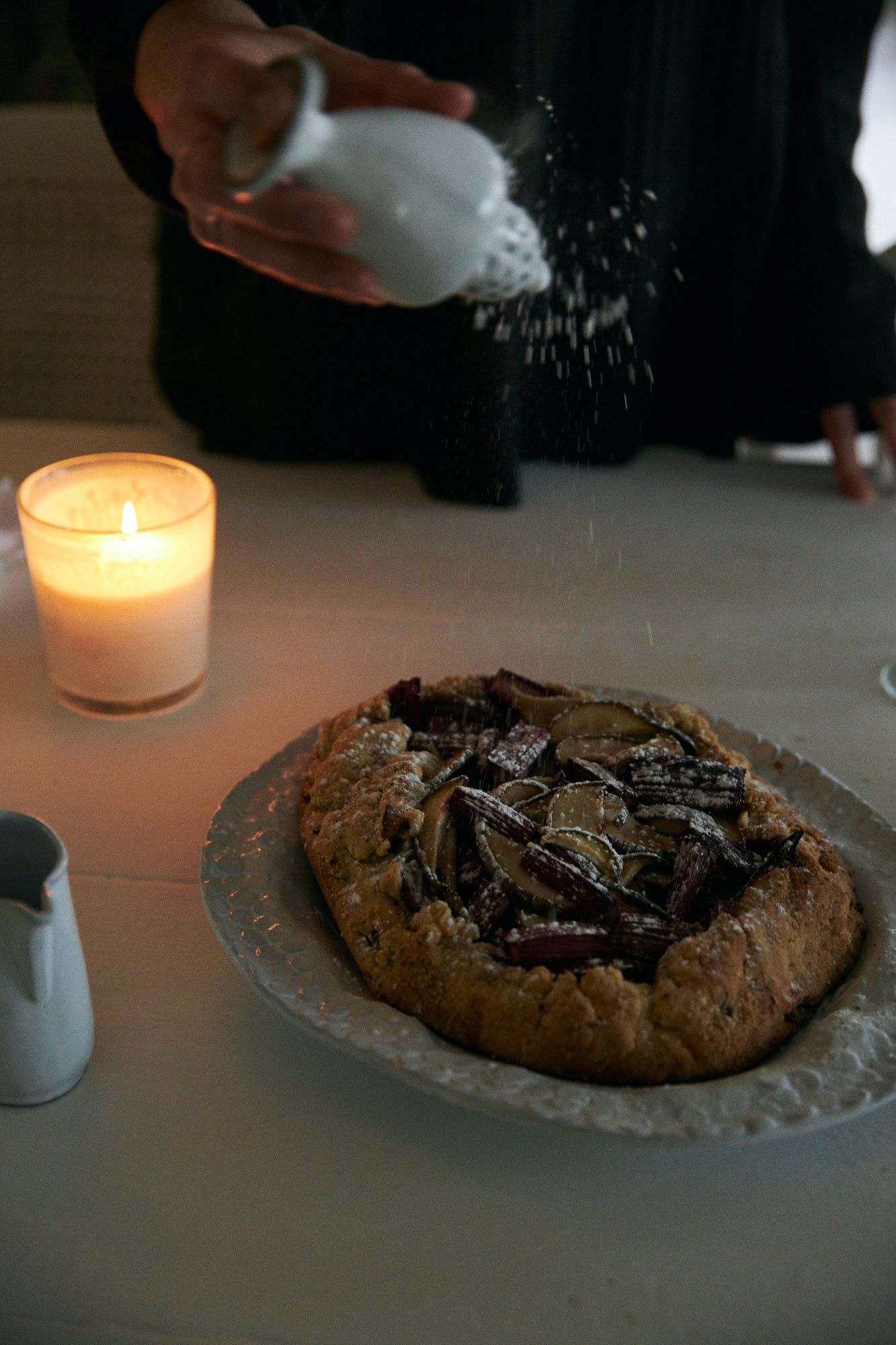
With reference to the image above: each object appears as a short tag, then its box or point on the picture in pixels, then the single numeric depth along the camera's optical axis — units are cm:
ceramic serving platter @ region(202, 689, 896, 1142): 53
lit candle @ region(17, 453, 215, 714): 89
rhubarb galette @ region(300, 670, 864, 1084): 58
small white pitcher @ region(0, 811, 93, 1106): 54
